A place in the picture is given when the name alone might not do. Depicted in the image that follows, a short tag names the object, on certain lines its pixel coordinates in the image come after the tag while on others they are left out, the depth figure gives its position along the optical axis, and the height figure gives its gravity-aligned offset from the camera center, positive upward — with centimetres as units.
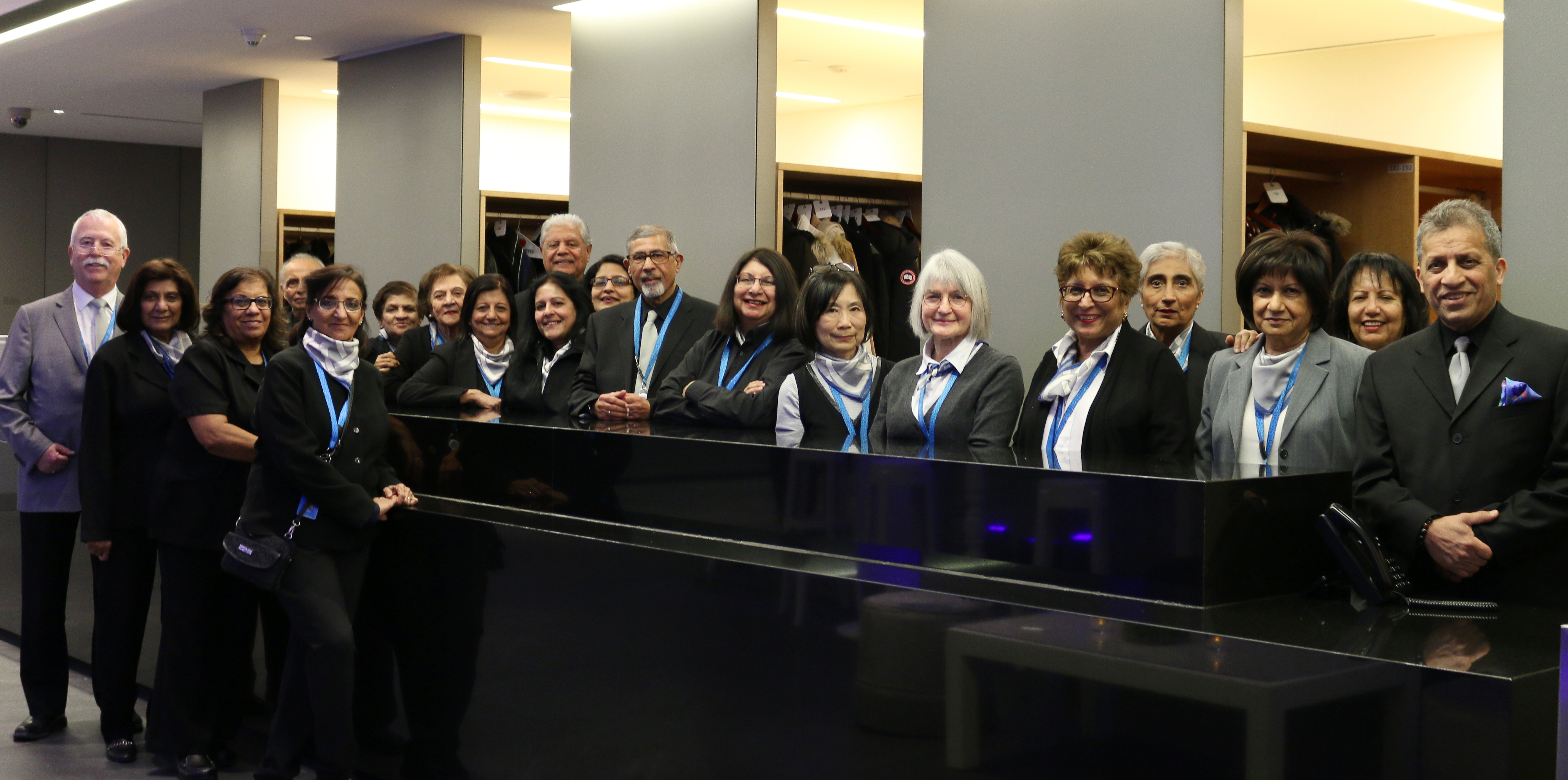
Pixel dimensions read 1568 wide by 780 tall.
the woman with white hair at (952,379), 326 -1
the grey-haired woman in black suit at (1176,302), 402 +24
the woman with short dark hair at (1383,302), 346 +21
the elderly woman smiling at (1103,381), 301 -1
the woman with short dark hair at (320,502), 343 -37
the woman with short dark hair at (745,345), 411 +8
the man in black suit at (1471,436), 252 -11
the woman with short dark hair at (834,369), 373 +1
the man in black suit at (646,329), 475 +15
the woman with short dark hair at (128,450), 403 -28
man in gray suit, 432 -18
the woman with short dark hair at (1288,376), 288 +1
